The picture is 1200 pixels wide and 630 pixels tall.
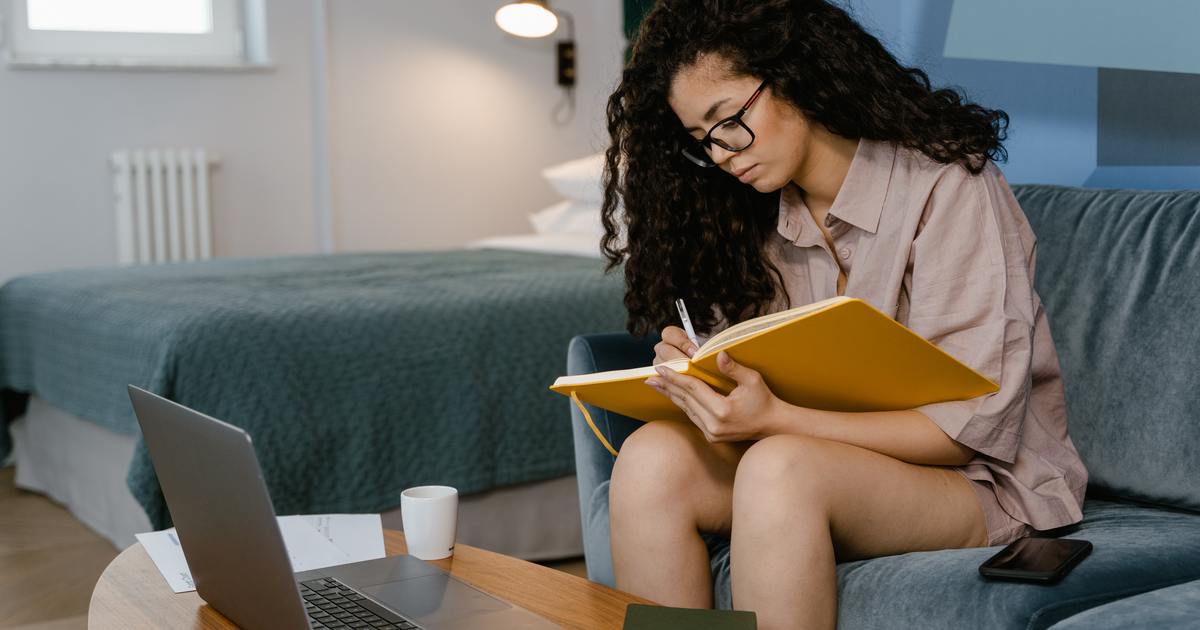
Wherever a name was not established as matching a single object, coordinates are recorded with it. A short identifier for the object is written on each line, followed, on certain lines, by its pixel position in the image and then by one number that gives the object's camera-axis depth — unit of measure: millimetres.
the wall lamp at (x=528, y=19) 3590
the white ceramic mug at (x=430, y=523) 1151
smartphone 1025
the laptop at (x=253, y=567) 819
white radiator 3660
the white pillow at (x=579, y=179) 3430
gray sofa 1061
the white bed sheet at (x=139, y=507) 2221
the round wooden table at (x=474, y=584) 986
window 3588
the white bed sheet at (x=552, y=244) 3150
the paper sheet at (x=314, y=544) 1134
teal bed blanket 1969
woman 1134
